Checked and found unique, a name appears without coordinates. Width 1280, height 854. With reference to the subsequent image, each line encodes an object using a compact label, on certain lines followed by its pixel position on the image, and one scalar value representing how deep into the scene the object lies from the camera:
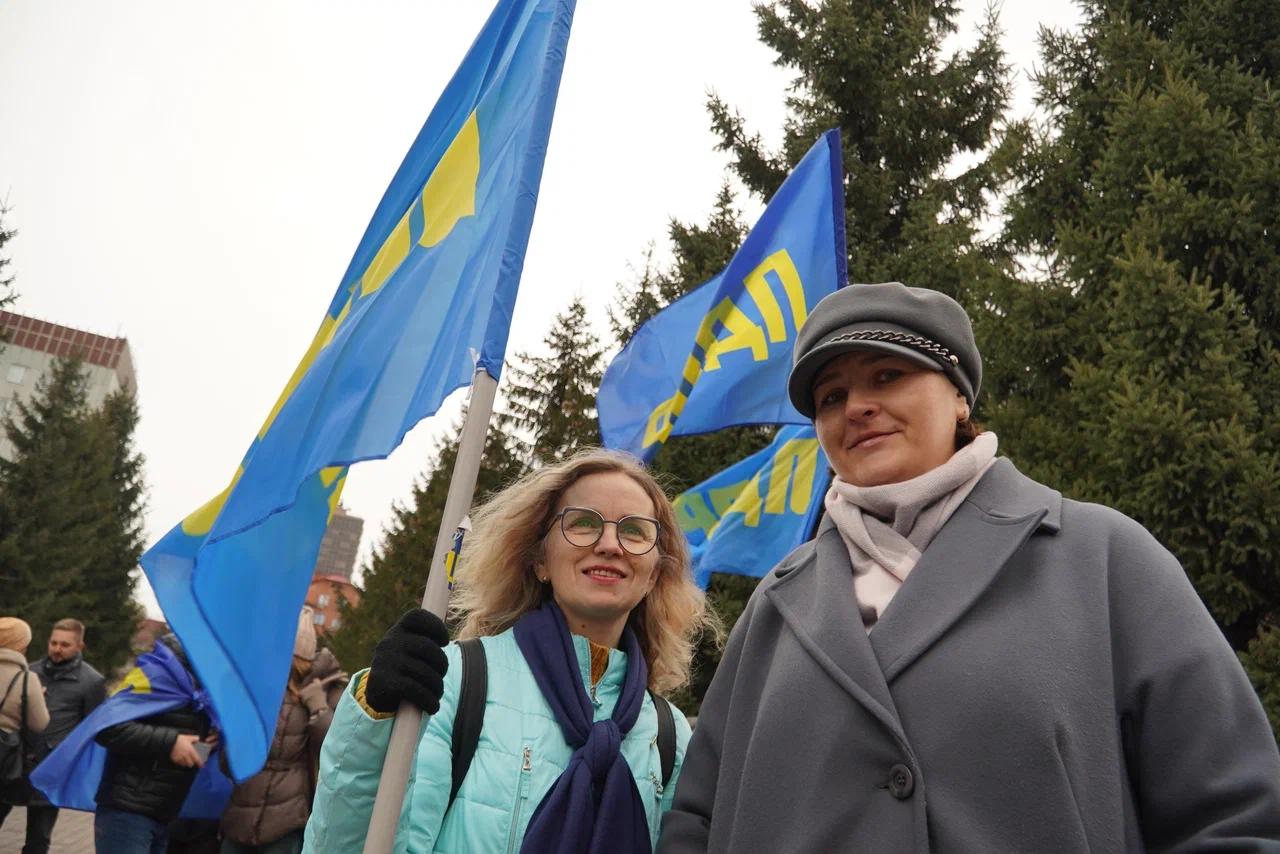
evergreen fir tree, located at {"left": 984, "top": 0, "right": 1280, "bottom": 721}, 7.14
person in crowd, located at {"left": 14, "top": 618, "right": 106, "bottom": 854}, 7.89
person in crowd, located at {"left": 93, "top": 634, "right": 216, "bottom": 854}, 5.36
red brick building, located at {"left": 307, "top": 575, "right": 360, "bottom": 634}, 100.30
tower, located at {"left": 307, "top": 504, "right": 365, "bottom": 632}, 134.50
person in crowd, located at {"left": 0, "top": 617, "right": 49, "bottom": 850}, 7.33
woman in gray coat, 1.77
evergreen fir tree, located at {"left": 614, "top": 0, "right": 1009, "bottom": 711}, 13.16
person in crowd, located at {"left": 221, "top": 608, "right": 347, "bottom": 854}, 5.43
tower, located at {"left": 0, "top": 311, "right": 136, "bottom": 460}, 87.62
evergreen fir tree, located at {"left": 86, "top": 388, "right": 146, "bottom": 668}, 42.06
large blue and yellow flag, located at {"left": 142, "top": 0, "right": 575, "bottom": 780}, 2.82
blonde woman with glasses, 2.38
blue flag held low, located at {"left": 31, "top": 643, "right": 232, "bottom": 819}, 5.46
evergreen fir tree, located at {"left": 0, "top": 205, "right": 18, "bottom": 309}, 32.97
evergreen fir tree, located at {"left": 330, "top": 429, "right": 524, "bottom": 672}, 21.64
